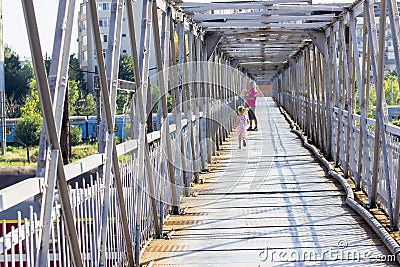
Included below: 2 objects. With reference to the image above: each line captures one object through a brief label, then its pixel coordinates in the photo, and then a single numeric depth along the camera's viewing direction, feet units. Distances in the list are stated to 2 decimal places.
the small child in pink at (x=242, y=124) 54.80
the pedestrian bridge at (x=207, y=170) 12.94
